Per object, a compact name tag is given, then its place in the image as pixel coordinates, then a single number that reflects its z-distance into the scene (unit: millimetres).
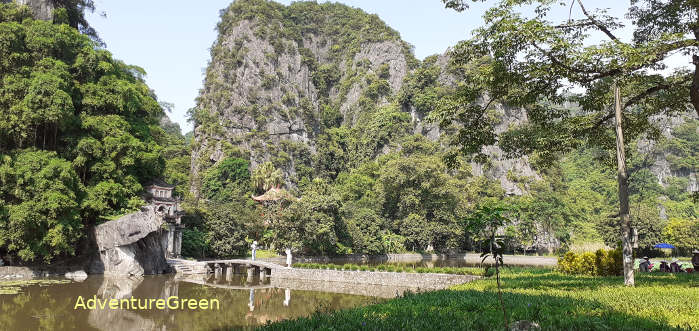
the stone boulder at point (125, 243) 24062
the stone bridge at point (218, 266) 28094
